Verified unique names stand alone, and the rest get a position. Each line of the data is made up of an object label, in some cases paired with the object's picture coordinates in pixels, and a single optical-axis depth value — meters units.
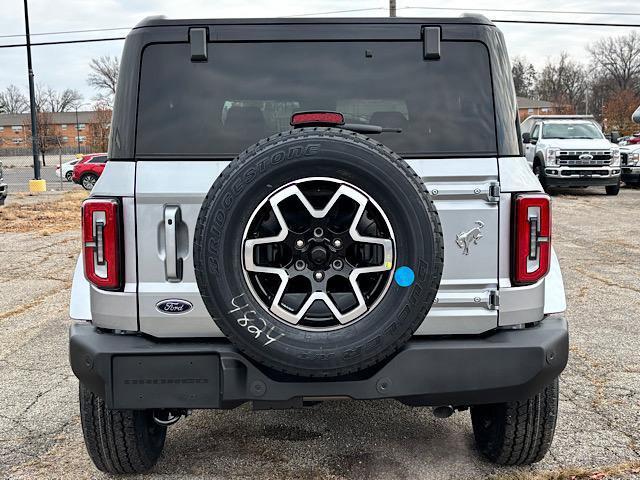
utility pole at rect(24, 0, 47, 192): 22.01
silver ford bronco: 2.38
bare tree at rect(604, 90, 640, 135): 47.66
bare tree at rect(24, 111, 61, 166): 51.26
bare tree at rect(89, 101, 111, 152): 53.97
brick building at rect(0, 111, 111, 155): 71.50
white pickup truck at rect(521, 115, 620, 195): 16.28
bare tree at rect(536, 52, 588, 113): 83.81
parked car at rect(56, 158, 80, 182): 30.67
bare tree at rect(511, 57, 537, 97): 93.89
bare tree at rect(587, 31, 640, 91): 80.38
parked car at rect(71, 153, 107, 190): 24.53
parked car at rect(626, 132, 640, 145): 29.74
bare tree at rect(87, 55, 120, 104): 59.77
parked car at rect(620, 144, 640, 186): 18.75
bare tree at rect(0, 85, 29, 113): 86.69
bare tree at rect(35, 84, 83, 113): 86.50
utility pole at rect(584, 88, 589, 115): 75.43
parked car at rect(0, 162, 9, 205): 14.92
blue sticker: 2.38
